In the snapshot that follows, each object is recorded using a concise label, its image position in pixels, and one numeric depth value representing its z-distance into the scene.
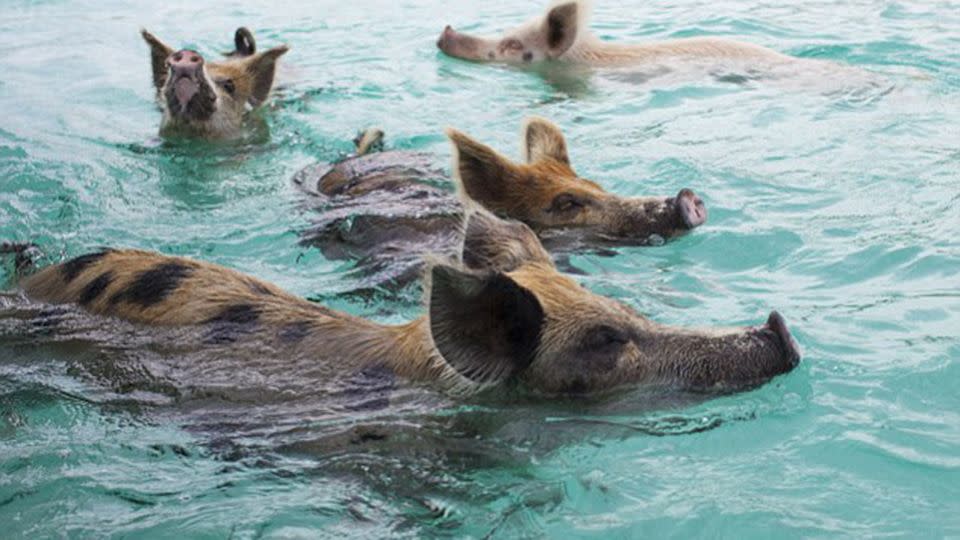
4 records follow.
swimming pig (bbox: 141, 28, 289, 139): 9.05
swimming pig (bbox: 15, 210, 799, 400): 4.47
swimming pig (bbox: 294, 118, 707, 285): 6.77
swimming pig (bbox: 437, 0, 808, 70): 11.26
